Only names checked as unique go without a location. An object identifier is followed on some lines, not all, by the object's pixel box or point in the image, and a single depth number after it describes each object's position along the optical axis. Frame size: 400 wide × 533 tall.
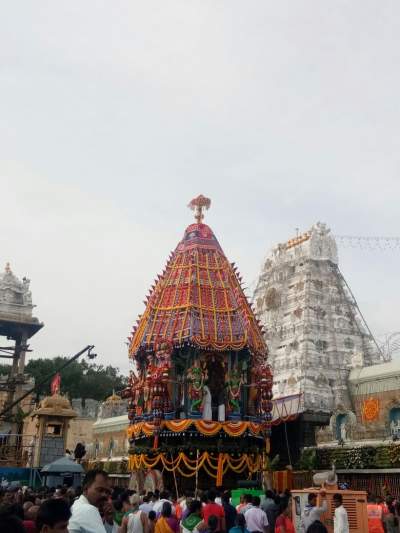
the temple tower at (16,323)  38.00
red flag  32.78
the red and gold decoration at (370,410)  34.88
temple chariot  24.11
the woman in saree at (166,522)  9.67
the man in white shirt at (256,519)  10.71
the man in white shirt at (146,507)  11.58
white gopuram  44.31
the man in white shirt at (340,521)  10.06
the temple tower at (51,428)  30.19
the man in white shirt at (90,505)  5.11
